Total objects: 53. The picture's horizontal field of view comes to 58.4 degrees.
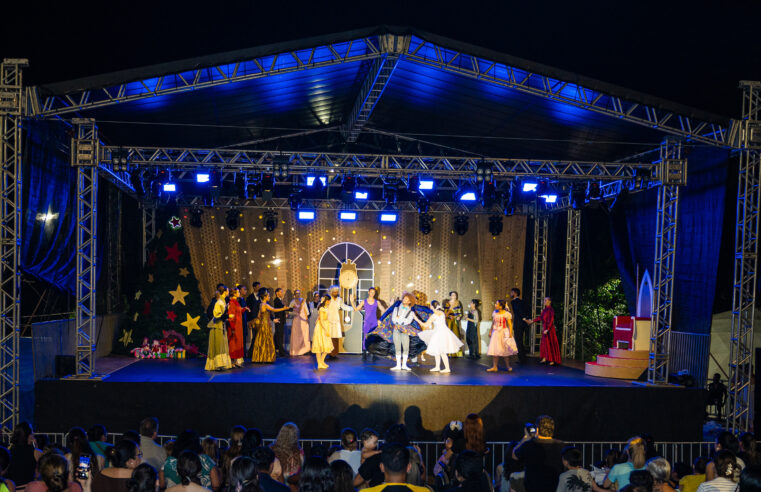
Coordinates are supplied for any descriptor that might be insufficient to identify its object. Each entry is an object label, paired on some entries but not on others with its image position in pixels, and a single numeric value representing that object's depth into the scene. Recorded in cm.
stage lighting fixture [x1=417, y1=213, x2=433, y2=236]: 1606
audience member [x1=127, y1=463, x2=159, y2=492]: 409
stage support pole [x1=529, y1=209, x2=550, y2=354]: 1707
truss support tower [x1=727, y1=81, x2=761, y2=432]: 1076
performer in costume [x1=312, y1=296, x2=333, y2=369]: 1275
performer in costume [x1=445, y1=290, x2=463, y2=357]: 1502
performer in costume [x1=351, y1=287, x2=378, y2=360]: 1571
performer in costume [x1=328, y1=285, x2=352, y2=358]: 1416
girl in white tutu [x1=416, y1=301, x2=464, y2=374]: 1236
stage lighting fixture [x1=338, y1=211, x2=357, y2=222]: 1630
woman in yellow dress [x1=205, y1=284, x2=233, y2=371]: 1208
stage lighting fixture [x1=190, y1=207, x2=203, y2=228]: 1611
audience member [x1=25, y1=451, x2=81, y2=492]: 413
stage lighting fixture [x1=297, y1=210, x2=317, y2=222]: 1645
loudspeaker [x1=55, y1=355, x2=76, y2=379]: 1095
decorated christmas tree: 1505
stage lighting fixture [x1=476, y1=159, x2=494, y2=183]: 1245
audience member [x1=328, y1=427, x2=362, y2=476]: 582
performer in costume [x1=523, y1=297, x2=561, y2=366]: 1445
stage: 1050
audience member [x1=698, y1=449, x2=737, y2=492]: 485
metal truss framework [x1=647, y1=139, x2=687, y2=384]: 1181
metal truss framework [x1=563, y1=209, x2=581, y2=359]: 1636
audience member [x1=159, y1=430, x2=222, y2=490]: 508
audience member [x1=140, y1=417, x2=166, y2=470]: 599
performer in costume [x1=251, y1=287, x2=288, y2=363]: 1367
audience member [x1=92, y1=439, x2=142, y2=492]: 471
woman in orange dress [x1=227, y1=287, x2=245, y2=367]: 1298
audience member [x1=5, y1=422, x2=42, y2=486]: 538
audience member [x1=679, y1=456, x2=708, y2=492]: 555
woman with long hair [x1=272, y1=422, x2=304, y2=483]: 533
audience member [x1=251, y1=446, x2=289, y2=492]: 433
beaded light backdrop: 1659
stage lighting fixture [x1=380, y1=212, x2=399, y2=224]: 1652
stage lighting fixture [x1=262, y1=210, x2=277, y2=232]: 1591
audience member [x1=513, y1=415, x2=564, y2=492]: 527
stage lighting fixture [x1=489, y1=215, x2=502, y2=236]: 1639
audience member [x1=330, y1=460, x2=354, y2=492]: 441
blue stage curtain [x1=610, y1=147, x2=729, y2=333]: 1163
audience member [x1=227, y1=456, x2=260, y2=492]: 418
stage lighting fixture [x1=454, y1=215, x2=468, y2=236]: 1644
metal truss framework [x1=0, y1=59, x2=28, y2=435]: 957
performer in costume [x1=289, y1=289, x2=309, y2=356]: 1517
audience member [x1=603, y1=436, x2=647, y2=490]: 587
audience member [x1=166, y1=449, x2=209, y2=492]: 435
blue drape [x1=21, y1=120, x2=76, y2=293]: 1027
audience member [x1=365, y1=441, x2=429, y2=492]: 386
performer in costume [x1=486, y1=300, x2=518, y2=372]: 1298
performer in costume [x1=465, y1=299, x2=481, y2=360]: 1573
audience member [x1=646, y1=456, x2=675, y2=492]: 518
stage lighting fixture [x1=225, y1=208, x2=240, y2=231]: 1585
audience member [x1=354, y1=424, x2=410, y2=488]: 520
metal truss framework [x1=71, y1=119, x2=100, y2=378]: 1083
